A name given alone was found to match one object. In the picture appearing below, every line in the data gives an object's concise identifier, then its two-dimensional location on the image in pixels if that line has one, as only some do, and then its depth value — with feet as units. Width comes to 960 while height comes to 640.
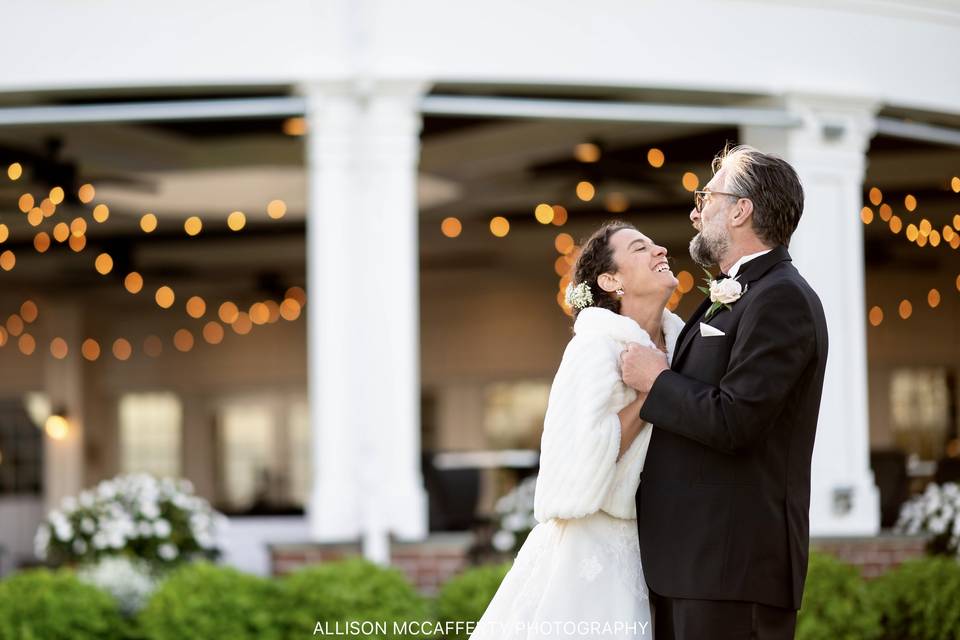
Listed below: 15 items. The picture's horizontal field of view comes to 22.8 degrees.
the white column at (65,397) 106.60
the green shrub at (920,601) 41.17
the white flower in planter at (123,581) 46.74
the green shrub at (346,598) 39.65
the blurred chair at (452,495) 76.63
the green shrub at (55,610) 41.66
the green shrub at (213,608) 40.57
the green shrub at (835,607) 40.52
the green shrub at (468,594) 39.56
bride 21.16
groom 19.49
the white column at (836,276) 50.13
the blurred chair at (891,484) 67.84
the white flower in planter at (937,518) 51.34
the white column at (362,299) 47.28
